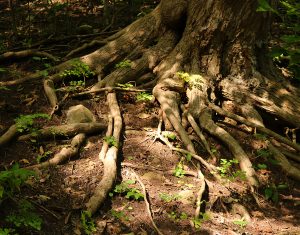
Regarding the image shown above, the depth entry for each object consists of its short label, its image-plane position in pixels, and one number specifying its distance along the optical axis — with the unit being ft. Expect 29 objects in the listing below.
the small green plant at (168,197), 14.26
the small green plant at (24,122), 15.49
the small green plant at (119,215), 12.94
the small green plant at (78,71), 20.13
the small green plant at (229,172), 15.85
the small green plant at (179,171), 15.55
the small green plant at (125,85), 19.79
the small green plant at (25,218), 10.58
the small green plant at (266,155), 17.44
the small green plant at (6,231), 9.86
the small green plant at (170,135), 17.13
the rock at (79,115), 17.01
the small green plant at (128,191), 13.87
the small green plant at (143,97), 19.34
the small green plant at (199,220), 13.28
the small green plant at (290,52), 16.67
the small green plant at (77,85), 19.62
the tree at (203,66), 18.79
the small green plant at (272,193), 15.67
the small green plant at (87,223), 11.96
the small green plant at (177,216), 13.51
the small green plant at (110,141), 15.78
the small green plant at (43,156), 14.62
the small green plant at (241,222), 13.83
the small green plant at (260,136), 18.04
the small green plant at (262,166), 16.84
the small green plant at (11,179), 10.62
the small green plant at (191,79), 19.26
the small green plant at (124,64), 20.76
